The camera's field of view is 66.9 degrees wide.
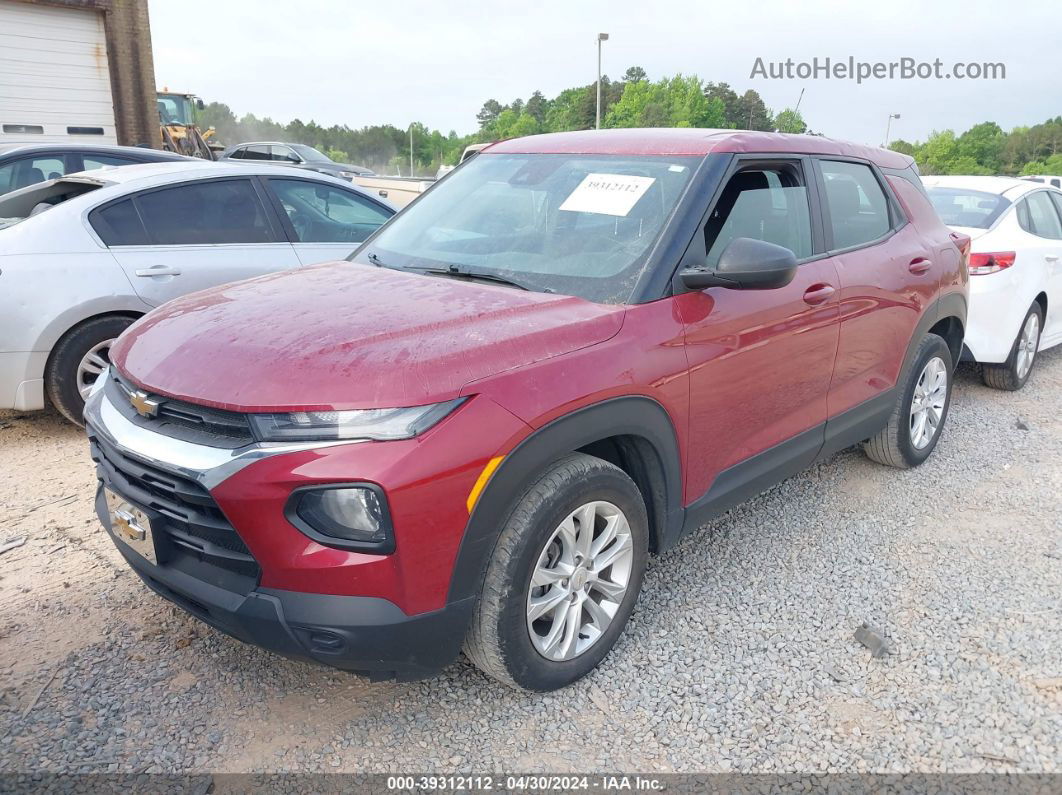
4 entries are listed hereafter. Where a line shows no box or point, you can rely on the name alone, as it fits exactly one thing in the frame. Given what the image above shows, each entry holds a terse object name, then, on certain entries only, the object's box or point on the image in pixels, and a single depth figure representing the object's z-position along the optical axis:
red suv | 2.15
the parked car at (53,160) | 7.41
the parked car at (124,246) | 4.52
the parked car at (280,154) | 22.11
